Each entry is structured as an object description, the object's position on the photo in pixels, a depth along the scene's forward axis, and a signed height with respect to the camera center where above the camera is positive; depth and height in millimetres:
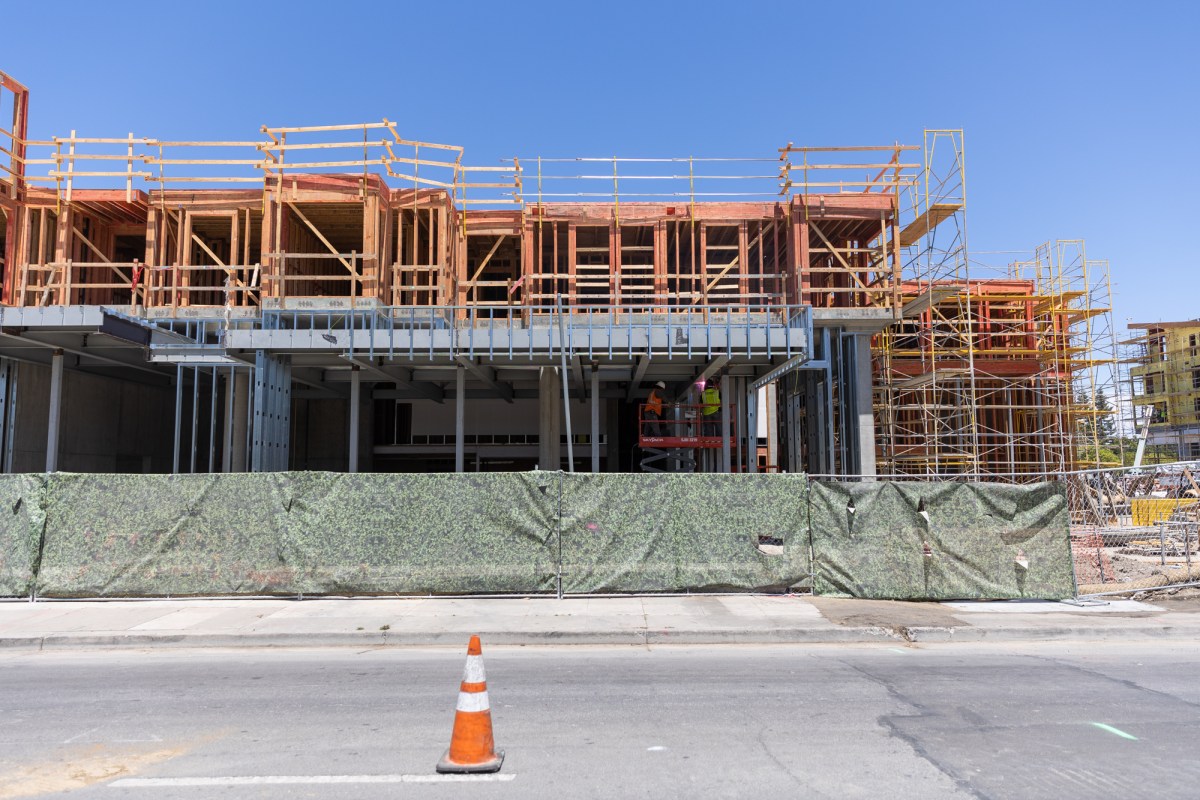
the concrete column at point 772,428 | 30516 +1663
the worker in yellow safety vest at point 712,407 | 23094 +1804
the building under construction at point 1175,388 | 55531 +6109
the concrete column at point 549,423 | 22703 +1375
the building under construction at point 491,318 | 19203 +4226
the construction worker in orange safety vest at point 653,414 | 22750 +1698
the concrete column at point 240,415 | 22000 +1587
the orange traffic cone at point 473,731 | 5121 -1660
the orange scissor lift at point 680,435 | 22500 +1079
